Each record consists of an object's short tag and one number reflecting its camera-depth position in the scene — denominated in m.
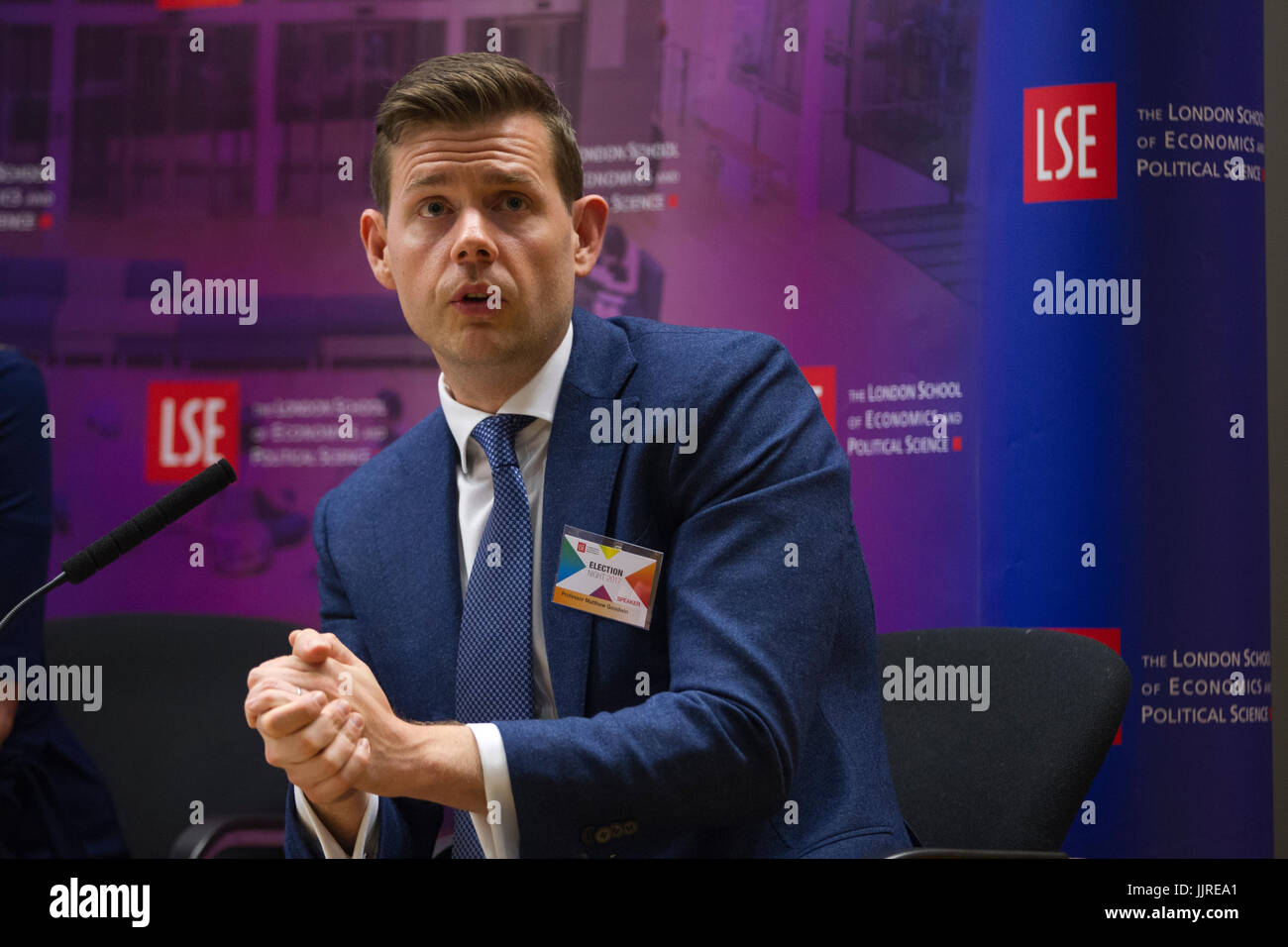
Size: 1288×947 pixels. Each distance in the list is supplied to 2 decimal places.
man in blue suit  2.29
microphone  2.26
